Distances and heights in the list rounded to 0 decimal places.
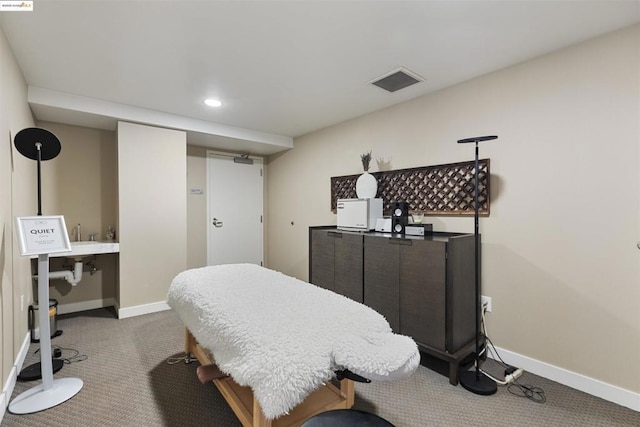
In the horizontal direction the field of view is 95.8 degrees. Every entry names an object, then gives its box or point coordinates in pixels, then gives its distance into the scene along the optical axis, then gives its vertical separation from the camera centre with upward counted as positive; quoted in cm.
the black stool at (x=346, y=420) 105 -78
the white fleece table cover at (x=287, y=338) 112 -58
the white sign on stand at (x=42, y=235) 181 -16
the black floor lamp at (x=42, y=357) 180 -95
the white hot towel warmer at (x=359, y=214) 296 -4
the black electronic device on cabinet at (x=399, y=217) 262 -6
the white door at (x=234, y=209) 462 +2
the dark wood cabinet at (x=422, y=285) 208 -60
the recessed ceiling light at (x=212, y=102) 300 +114
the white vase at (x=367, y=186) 311 +26
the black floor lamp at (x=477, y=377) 196 -121
